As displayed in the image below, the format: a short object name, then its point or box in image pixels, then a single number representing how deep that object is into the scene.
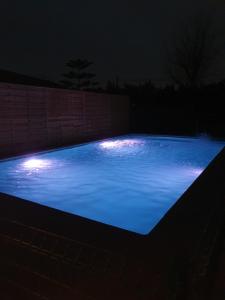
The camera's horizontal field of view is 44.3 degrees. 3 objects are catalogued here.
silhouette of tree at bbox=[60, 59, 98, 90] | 29.44
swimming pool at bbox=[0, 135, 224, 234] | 4.60
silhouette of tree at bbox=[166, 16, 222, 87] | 21.44
